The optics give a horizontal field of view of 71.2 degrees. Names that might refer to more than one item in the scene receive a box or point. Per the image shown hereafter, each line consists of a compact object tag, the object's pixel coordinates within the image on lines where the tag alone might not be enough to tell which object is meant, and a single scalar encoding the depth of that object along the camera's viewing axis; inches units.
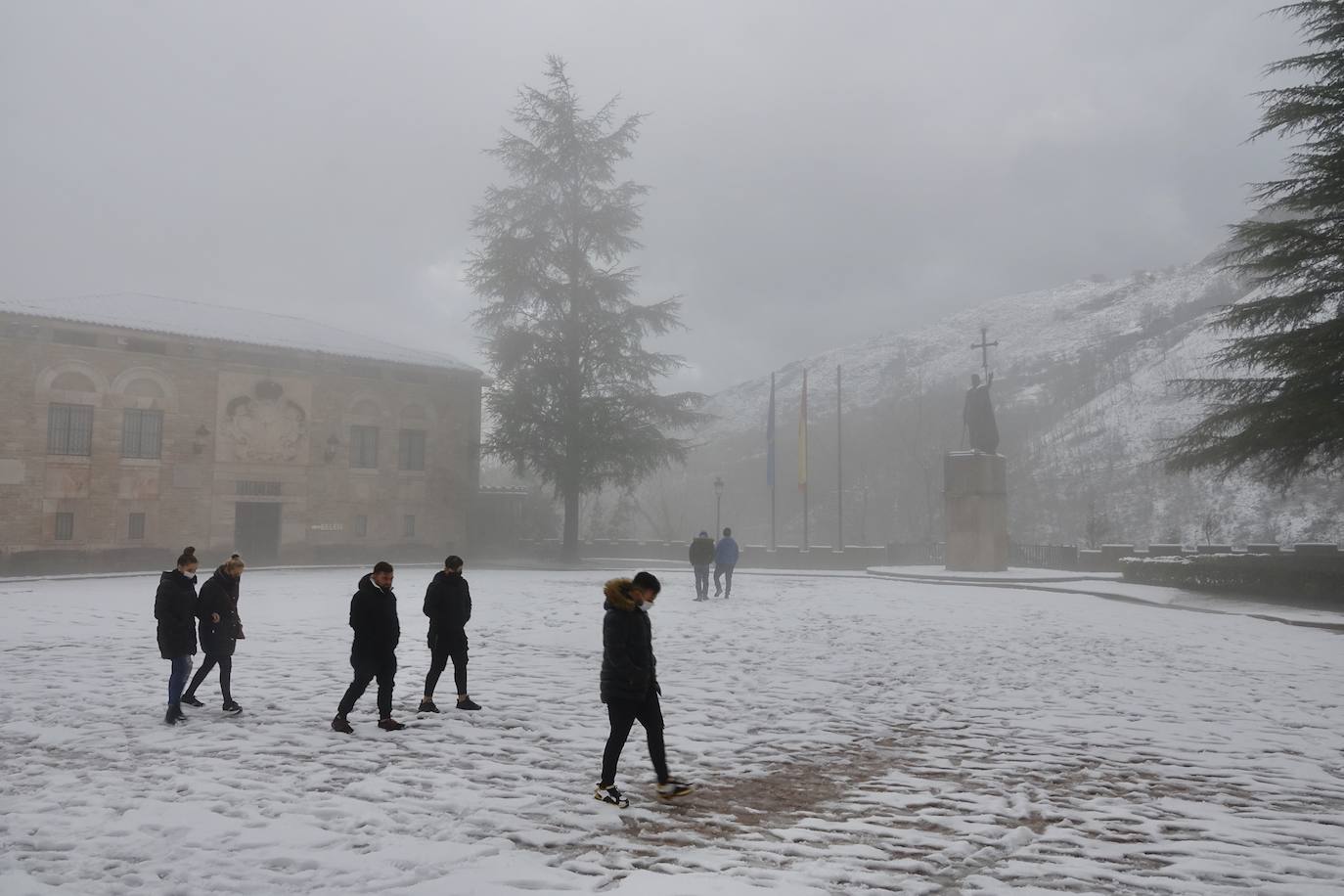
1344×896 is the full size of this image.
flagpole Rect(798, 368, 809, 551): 1556.7
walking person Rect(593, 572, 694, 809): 239.8
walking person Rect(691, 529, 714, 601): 803.4
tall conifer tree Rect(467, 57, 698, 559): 1381.6
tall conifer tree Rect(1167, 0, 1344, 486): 755.4
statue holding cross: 1153.4
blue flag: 1622.8
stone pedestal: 1121.4
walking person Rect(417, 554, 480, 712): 345.7
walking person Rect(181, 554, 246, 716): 343.3
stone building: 1206.9
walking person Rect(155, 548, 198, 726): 325.7
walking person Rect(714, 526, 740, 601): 825.5
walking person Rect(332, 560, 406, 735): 314.2
